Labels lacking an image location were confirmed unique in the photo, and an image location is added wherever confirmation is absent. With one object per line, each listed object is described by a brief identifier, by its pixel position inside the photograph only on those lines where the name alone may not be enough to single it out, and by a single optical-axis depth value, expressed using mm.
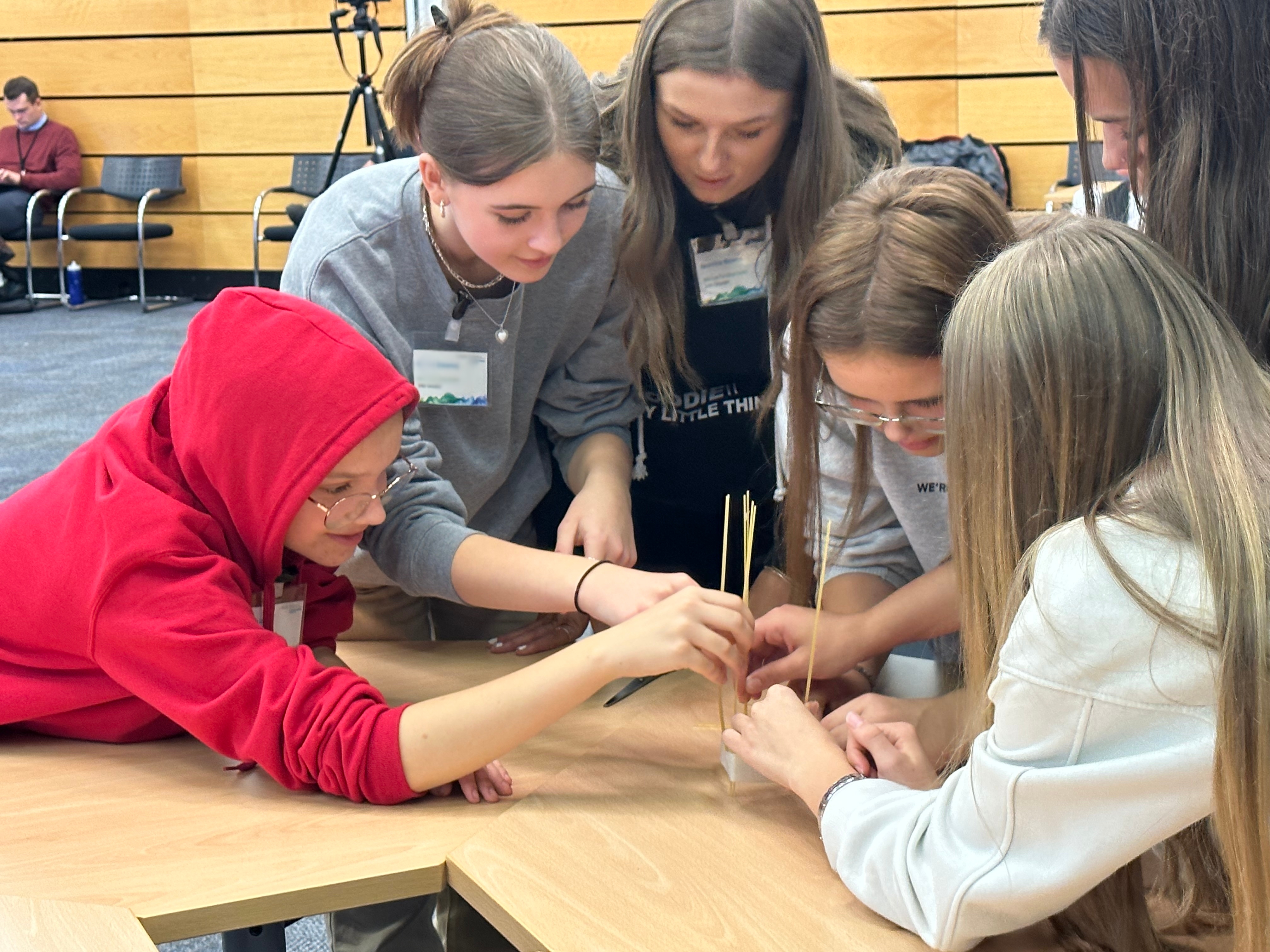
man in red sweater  8211
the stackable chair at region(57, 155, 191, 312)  8234
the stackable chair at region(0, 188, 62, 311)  8000
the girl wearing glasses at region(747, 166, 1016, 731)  1303
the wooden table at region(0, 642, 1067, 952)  1004
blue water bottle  8062
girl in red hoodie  1190
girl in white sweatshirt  832
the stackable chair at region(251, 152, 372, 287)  7336
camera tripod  4992
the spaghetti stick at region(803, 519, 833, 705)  1263
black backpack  5598
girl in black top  1530
